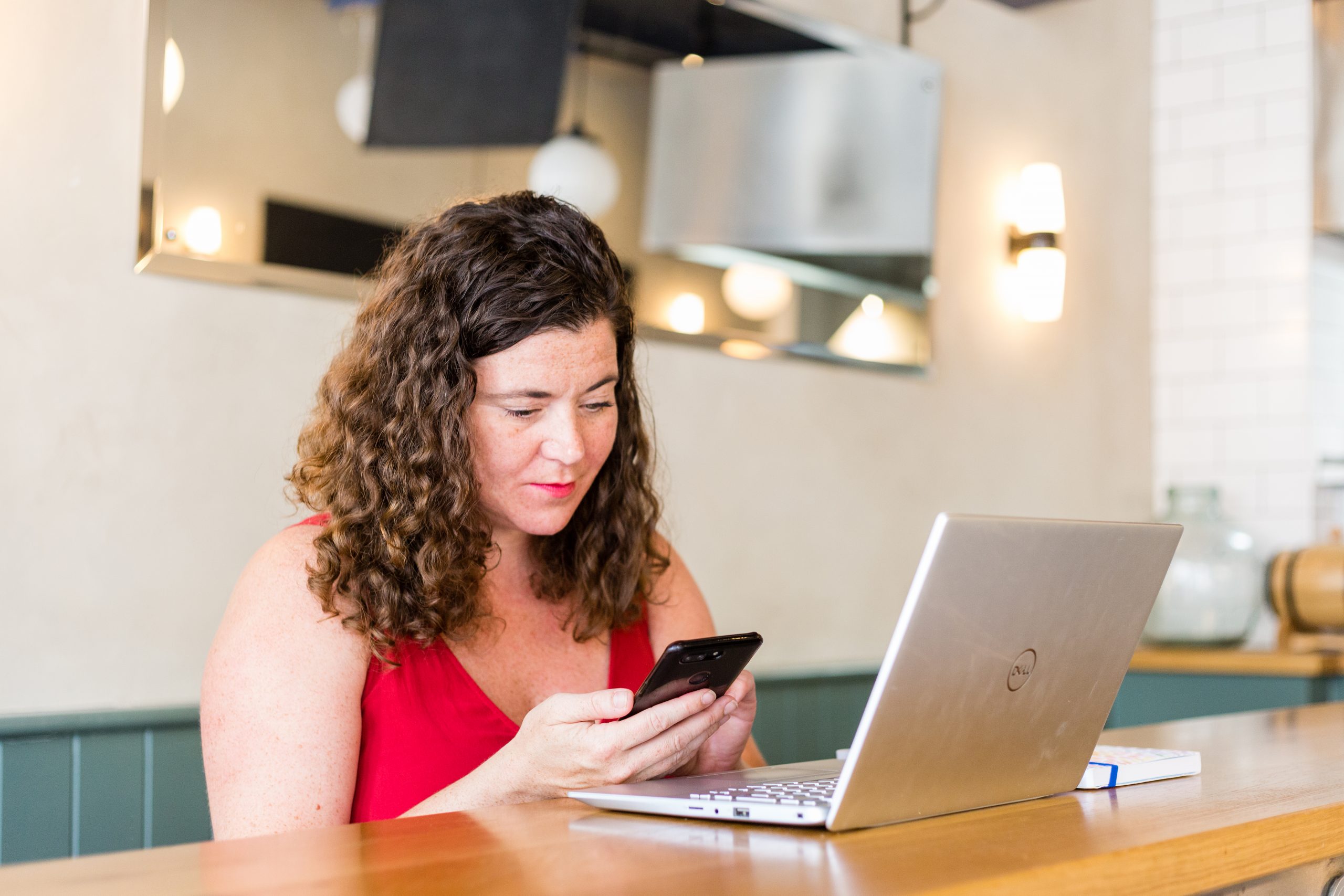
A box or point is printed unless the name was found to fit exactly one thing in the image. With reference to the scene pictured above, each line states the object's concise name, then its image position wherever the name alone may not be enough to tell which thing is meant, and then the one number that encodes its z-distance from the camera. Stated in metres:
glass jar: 3.17
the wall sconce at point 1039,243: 3.28
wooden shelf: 2.99
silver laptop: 0.89
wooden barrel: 3.12
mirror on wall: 1.90
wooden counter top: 0.79
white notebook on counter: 1.19
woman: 1.27
